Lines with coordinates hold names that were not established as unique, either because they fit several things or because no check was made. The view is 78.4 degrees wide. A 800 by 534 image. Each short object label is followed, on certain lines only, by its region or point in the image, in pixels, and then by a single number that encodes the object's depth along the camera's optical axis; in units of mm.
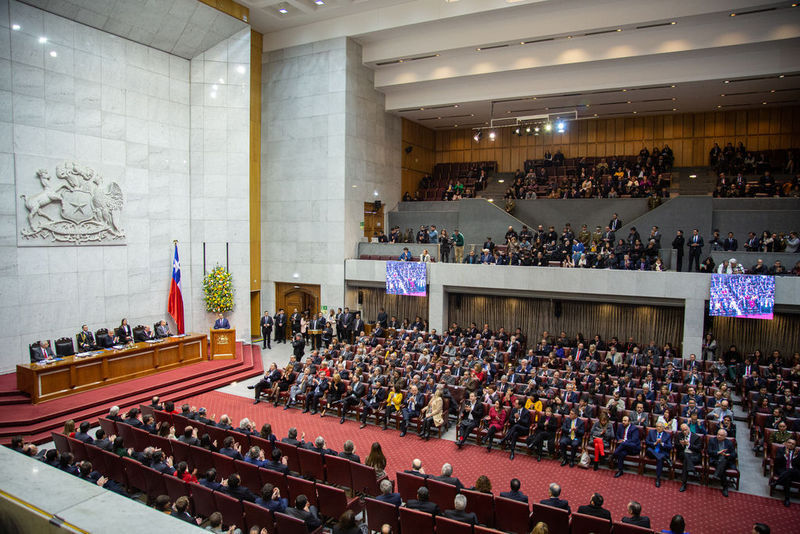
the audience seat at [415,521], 5672
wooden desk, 10891
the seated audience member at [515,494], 6270
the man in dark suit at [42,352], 11594
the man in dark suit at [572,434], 9008
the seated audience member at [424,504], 5812
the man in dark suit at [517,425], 9422
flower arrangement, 16750
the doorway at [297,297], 19625
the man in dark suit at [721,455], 7977
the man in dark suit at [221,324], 15562
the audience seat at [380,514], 5938
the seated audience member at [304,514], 5586
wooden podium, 15016
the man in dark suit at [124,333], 13539
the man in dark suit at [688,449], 8203
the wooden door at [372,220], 20656
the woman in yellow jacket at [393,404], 10750
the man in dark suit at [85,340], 12602
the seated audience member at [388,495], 6059
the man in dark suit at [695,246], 15125
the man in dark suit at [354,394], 11219
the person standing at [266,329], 18062
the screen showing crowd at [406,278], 17562
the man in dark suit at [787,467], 7625
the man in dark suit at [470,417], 9812
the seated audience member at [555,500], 6074
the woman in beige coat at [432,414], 10219
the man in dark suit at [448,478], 6656
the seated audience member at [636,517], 5645
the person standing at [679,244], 15570
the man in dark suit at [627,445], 8578
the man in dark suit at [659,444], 8391
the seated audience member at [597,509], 5846
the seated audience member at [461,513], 5645
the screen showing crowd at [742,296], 13367
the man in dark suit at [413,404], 10391
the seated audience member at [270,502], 5738
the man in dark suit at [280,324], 18859
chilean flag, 16047
